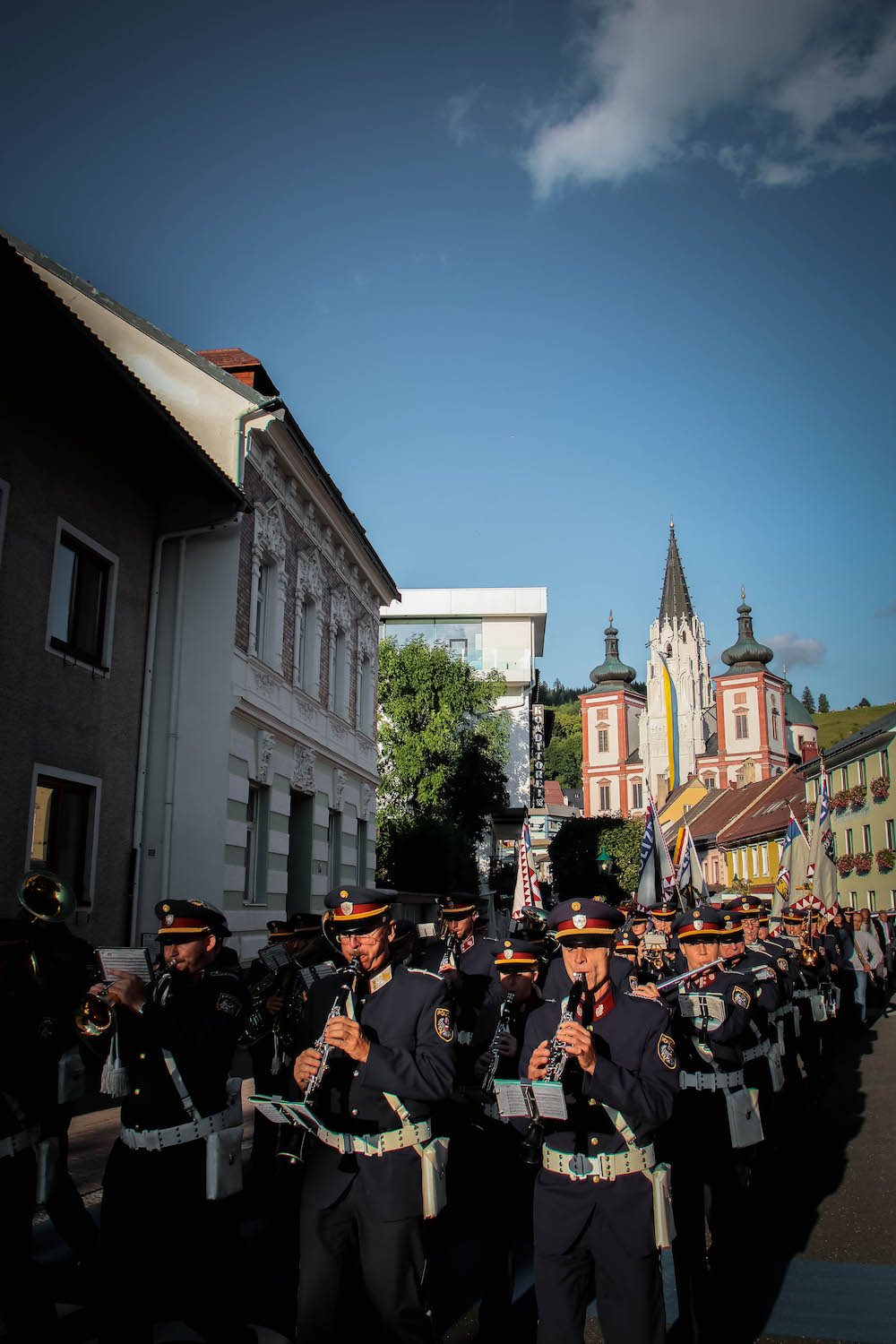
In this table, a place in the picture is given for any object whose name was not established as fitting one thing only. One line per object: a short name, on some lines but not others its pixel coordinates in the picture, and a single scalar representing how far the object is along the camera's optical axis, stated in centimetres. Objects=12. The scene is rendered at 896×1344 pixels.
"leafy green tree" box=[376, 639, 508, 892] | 4338
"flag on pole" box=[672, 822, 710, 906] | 1803
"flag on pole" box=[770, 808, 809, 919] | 2145
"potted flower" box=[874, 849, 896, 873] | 3622
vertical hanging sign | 7362
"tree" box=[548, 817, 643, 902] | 7194
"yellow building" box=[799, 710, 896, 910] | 3766
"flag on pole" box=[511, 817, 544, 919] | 1512
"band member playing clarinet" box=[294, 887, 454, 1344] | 395
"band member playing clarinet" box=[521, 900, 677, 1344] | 372
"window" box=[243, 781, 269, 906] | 1656
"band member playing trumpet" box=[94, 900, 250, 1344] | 416
